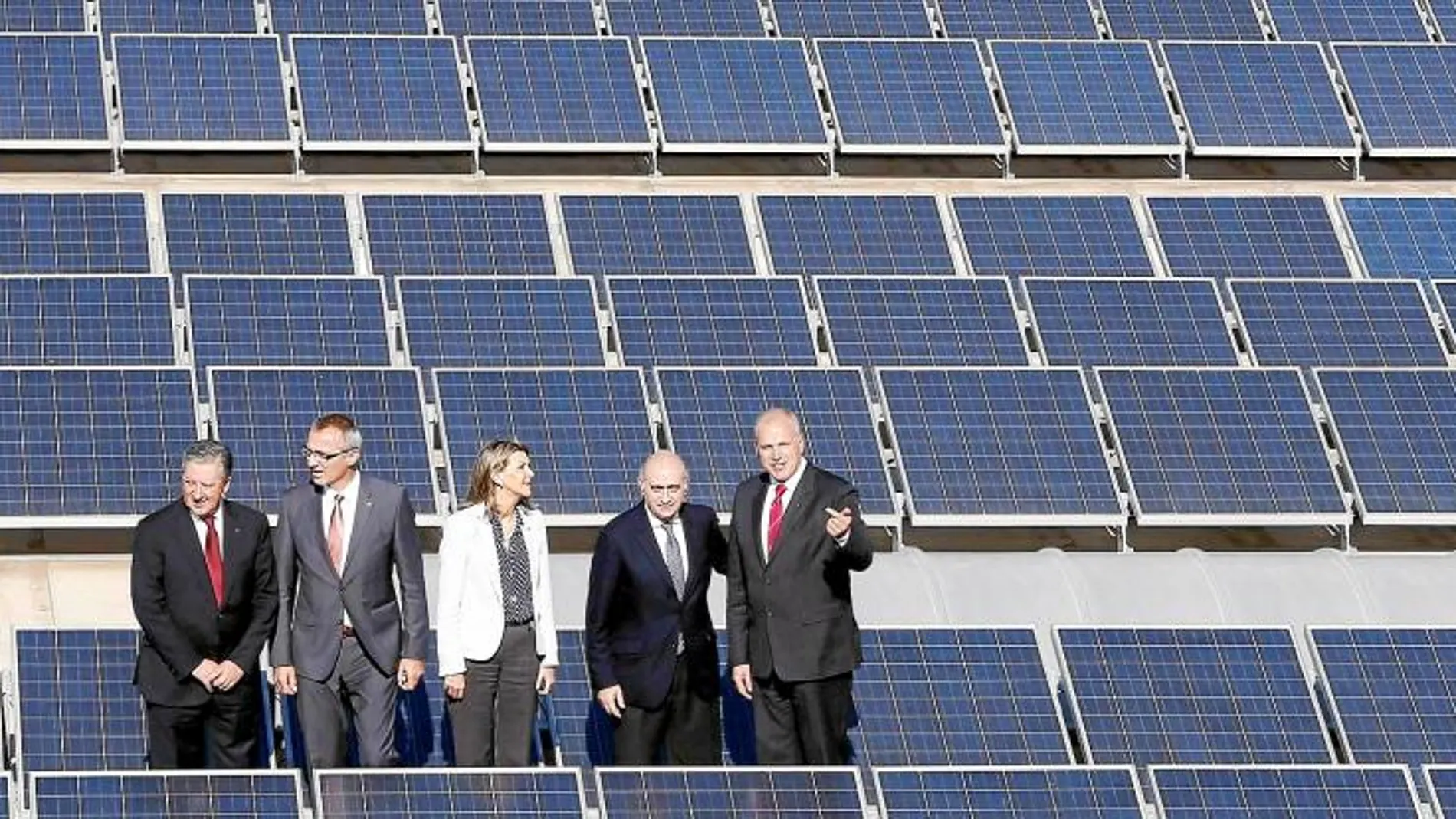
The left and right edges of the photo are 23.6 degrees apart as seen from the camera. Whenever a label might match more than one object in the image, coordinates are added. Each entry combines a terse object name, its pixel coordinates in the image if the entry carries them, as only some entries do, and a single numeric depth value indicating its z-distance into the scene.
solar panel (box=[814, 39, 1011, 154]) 32.09
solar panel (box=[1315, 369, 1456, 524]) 25.59
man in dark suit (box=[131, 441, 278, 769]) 19.45
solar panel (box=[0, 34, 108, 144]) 30.34
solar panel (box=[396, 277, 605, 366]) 26.44
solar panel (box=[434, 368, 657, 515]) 24.44
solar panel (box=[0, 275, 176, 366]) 25.75
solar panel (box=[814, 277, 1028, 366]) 27.23
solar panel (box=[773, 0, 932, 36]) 34.59
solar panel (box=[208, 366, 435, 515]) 23.95
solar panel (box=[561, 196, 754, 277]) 28.83
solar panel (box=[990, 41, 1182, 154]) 32.44
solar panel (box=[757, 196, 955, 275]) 29.25
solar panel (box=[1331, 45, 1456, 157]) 33.22
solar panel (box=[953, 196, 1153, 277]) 29.58
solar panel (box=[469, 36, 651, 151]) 31.41
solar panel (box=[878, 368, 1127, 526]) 25.00
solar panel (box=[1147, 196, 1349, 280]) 29.98
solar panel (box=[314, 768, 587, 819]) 18.56
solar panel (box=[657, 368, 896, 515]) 24.84
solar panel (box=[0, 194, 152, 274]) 27.78
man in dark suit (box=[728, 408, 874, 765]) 19.97
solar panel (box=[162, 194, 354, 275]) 28.22
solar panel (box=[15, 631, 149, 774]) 19.70
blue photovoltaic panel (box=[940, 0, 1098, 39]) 34.78
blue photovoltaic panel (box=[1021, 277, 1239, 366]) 27.55
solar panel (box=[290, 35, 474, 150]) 30.95
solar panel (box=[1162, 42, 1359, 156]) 32.91
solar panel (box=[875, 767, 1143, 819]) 19.45
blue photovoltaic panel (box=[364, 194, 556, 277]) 28.61
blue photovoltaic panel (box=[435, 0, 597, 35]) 33.66
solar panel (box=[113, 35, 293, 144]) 30.62
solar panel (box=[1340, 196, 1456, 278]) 30.50
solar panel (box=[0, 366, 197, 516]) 23.55
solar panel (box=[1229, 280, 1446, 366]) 27.98
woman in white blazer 19.77
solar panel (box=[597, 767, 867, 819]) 19.03
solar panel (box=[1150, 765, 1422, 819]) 19.80
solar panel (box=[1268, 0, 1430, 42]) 35.69
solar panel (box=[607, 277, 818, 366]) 26.91
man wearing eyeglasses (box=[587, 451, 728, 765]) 20.11
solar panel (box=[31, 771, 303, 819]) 18.27
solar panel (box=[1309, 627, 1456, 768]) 21.25
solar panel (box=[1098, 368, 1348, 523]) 25.36
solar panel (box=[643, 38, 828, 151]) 31.67
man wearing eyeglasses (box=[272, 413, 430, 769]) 19.70
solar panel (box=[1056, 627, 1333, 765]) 21.11
